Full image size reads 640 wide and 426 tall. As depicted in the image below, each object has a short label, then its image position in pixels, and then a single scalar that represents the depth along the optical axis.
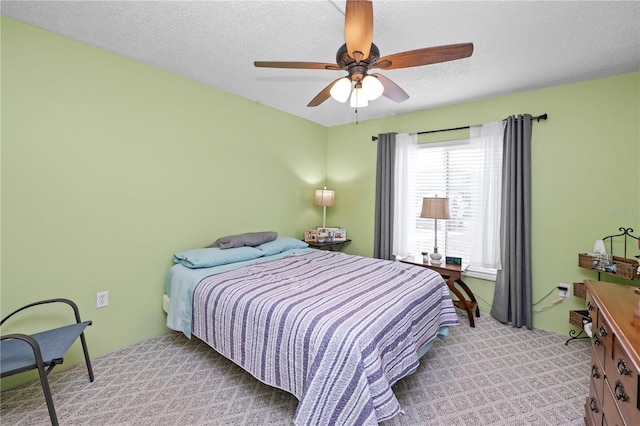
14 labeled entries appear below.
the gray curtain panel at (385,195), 3.69
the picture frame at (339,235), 3.99
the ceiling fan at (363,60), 1.22
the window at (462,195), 3.04
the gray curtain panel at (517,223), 2.83
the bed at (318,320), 1.34
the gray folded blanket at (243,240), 2.82
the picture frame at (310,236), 3.83
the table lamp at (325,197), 3.97
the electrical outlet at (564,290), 2.72
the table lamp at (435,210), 3.08
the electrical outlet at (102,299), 2.26
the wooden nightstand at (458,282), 2.89
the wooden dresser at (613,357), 1.00
